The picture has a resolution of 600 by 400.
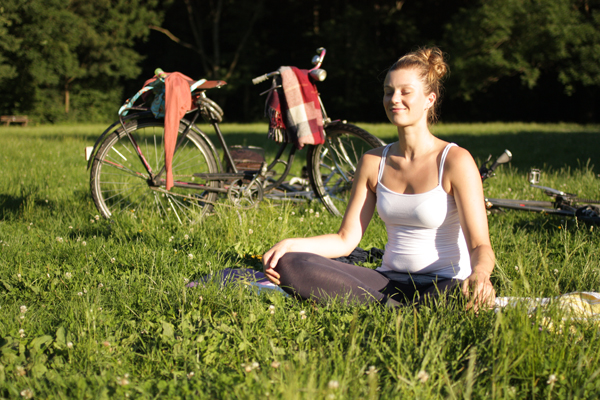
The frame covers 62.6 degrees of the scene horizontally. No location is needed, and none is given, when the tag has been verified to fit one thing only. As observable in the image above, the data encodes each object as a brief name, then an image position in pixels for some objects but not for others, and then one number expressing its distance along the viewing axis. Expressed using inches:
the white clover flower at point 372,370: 67.3
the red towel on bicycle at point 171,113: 161.3
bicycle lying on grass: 160.9
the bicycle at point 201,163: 169.8
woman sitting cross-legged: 93.0
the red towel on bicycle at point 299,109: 172.7
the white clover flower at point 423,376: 65.9
